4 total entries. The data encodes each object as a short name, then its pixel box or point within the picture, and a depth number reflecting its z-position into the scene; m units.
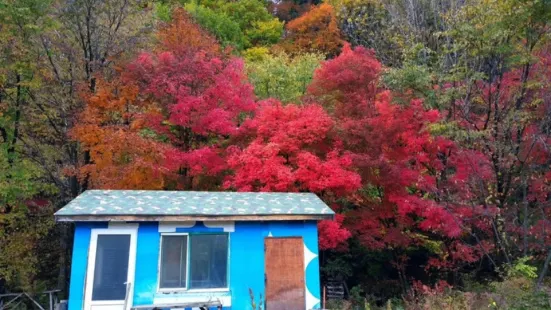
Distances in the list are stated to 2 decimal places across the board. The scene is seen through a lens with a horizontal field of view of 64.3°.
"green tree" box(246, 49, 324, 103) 21.77
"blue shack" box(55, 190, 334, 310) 9.03
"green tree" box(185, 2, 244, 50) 27.98
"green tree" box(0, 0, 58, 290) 13.77
